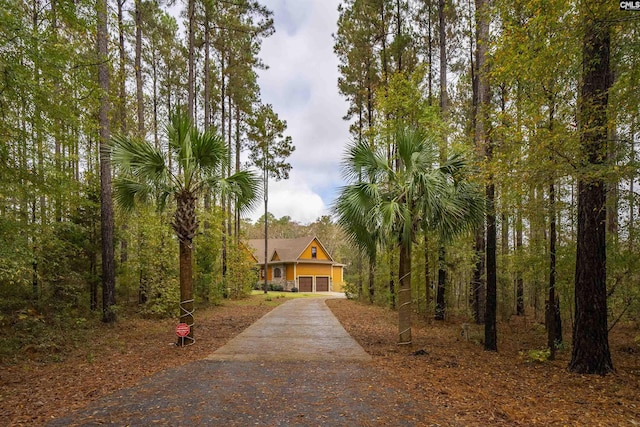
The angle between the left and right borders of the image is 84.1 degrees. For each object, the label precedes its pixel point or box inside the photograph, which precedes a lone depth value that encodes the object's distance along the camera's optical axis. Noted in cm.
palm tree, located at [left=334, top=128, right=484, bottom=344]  706
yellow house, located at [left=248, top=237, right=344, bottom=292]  3356
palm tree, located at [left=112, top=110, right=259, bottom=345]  737
